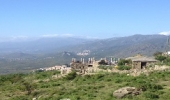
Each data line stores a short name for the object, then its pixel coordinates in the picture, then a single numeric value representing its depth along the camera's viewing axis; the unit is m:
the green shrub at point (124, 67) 35.56
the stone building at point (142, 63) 37.57
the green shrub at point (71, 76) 31.95
